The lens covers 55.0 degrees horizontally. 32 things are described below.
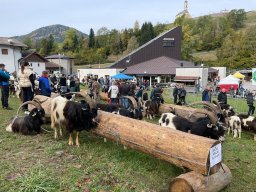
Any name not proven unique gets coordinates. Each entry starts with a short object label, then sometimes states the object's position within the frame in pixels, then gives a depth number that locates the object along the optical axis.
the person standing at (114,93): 12.39
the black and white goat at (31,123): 7.11
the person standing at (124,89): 13.97
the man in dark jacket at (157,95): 12.12
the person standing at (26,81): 8.90
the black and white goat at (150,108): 11.53
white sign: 4.08
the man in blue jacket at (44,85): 9.58
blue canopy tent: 24.68
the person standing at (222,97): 11.46
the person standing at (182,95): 14.62
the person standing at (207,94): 11.98
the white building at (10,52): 41.16
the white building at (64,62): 63.88
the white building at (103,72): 40.84
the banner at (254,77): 13.62
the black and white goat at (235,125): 9.01
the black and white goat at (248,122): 8.92
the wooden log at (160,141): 4.16
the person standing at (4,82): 9.78
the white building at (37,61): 46.52
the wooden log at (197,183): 3.89
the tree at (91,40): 99.31
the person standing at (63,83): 15.85
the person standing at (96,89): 14.93
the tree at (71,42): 103.32
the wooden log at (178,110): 9.63
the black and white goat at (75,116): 6.18
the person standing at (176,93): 14.89
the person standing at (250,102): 12.07
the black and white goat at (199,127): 6.01
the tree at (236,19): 118.75
